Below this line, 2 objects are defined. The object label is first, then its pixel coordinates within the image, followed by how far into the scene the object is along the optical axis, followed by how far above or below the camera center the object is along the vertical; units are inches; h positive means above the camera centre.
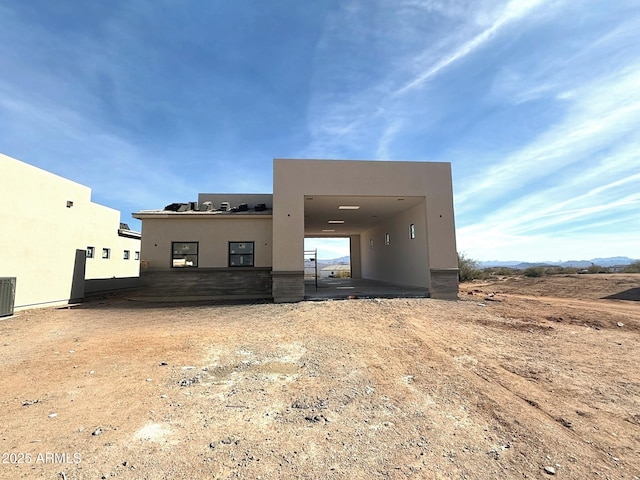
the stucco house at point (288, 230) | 481.7 +68.2
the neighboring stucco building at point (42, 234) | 397.4 +55.1
